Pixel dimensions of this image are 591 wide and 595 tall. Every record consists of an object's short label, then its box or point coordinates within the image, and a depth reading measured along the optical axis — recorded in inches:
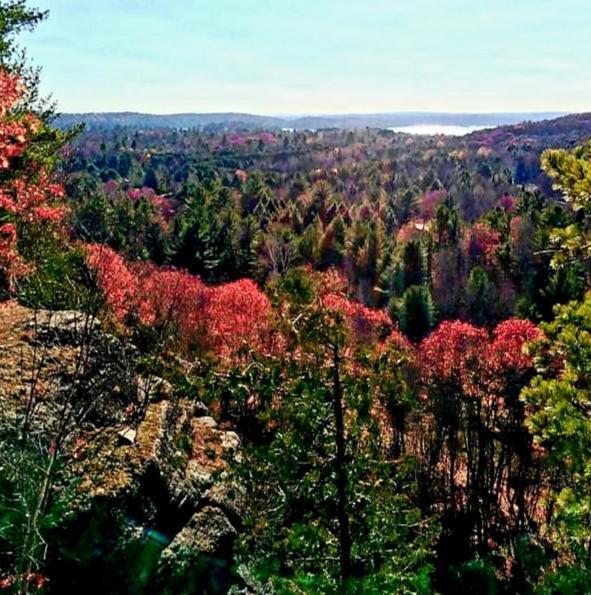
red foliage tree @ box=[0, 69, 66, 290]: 319.0
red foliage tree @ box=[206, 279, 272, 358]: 875.5
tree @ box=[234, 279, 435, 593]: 230.5
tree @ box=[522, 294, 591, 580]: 244.8
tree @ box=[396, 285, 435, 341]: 1391.5
